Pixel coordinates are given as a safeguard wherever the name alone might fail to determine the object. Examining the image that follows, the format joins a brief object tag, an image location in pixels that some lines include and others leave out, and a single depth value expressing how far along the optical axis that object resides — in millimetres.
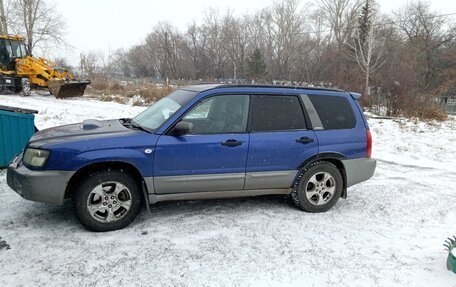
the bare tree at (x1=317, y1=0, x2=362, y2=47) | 51094
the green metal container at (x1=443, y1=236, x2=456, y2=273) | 3171
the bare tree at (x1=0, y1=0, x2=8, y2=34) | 34916
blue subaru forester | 3807
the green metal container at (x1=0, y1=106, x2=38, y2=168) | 5715
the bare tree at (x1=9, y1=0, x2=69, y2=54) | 39250
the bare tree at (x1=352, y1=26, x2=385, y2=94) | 27611
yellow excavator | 20188
